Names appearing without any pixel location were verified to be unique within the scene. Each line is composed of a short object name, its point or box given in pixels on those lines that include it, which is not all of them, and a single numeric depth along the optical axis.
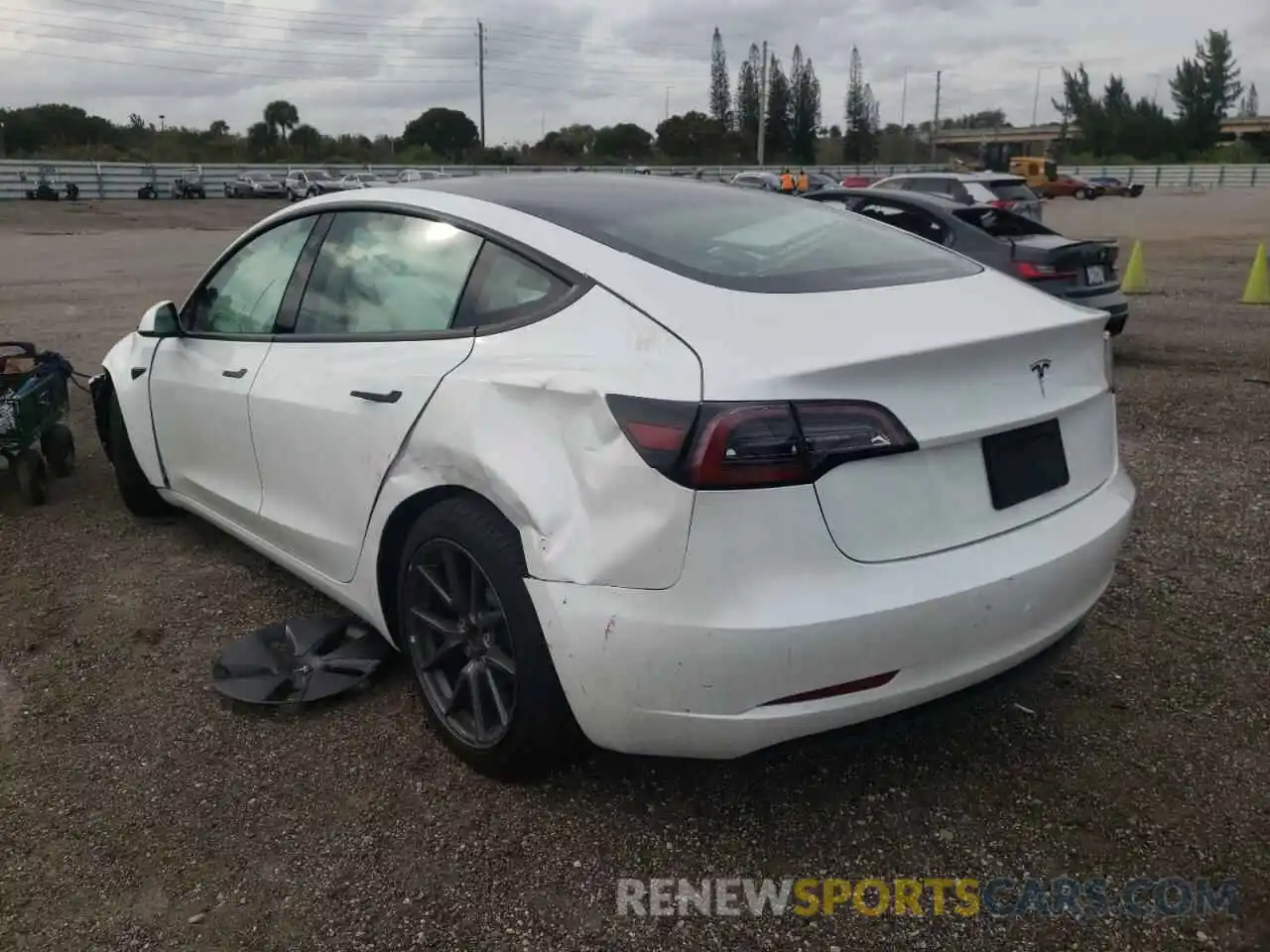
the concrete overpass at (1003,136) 124.25
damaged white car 2.27
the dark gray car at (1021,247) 8.42
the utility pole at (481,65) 77.56
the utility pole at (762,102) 71.25
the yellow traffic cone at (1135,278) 14.10
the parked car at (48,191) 43.34
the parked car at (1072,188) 51.47
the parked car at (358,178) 41.22
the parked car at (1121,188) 55.81
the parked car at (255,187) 48.91
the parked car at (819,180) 40.37
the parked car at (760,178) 38.69
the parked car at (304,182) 46.47
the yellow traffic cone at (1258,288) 12.89
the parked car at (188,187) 47.81
